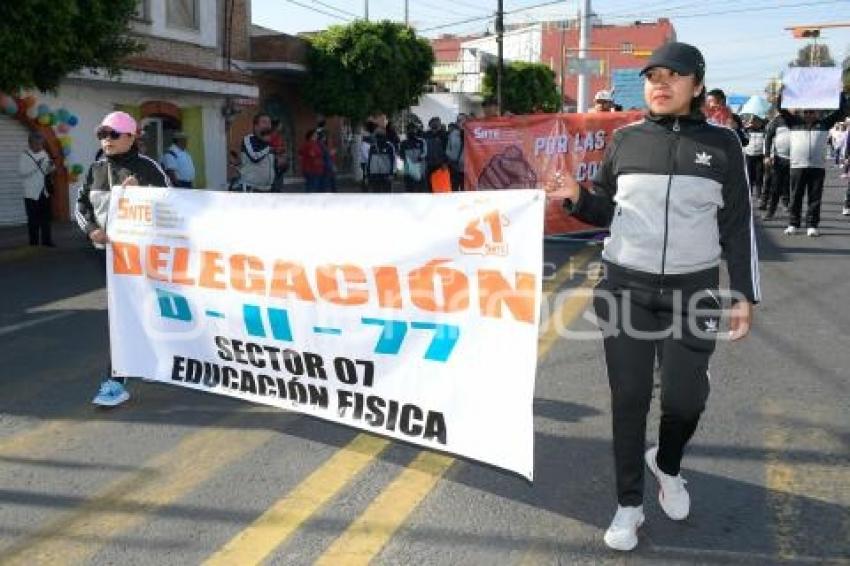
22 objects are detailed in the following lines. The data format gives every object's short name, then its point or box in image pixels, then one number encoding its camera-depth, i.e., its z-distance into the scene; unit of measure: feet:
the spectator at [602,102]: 38.01
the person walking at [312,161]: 65.26
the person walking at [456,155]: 49.26
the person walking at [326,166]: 66.18
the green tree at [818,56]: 319.39
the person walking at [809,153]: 38.34
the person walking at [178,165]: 46.98
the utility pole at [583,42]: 109.29
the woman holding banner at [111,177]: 16.07
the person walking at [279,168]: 39.39
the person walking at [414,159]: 49.80
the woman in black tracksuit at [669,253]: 10.41
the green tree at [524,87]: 172.86
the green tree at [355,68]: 89.51
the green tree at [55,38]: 36.14
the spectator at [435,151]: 47.75
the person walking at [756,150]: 53.93
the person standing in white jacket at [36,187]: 41.93
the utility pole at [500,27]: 102.22
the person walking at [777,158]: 44.55
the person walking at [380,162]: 55.88
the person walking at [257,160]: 34.91
